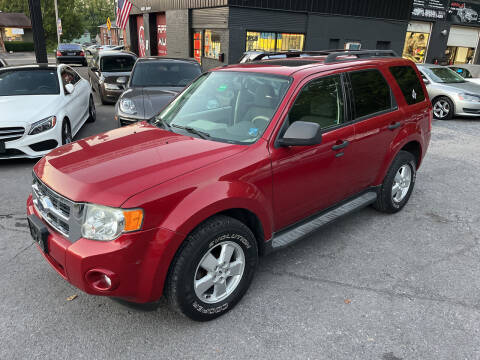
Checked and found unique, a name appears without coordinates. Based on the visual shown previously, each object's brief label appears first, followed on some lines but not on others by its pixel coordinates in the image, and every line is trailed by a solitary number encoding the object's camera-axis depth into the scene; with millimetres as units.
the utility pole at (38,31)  10859
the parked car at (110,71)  11234
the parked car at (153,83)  7148
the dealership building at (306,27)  16562
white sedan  5898
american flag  15106
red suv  2404
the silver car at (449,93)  10953
